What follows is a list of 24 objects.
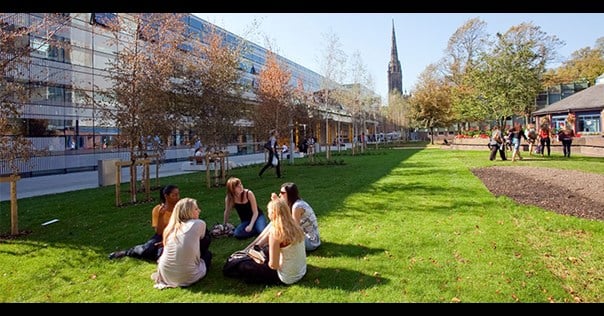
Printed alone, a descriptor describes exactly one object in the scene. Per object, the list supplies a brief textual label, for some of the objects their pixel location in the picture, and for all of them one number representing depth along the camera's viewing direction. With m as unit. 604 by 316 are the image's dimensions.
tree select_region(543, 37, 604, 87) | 52.88
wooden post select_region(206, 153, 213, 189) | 13.03
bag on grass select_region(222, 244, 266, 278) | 4.58
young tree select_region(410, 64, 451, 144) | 46.19
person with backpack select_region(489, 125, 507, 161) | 19.16
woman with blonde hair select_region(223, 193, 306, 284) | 4.48
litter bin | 14.88
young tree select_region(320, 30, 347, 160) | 27.58
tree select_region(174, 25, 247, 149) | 13.37
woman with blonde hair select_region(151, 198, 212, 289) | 4.54
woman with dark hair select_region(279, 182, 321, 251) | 5.61
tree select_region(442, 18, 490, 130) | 43.11
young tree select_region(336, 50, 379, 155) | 32.00
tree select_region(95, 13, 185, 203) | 10.72
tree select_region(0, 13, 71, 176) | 7.18
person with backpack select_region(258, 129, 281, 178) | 15.15
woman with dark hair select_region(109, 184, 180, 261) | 5.60
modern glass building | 20.08
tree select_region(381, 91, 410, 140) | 67.69
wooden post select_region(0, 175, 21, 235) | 7.14
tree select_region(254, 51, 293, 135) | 22.22
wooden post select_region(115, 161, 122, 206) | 9.59
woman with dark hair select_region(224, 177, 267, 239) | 6.53
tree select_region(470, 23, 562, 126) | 24.50
